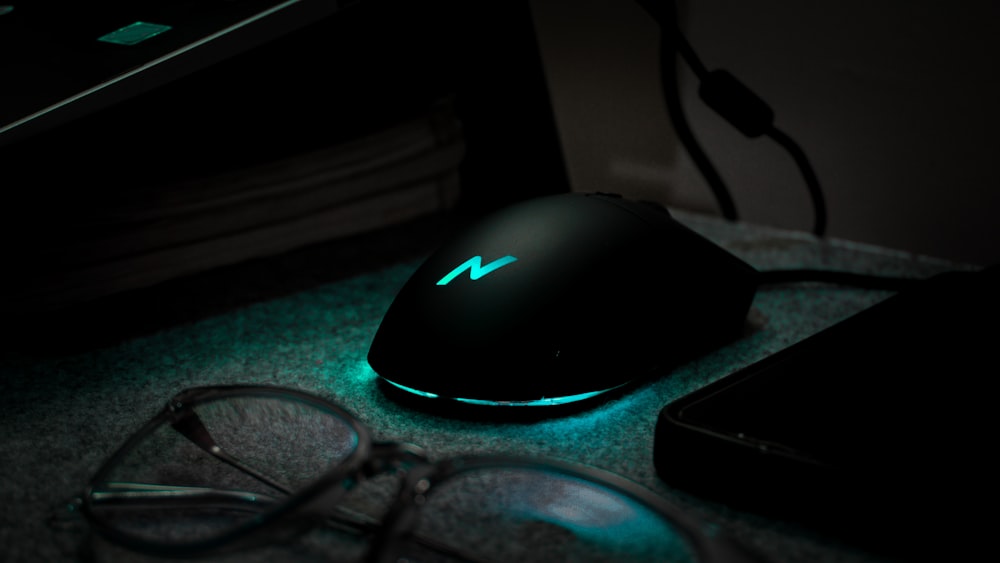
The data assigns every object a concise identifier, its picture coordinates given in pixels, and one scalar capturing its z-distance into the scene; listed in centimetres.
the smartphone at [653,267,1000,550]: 24
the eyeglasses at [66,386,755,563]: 24
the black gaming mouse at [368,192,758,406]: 32
